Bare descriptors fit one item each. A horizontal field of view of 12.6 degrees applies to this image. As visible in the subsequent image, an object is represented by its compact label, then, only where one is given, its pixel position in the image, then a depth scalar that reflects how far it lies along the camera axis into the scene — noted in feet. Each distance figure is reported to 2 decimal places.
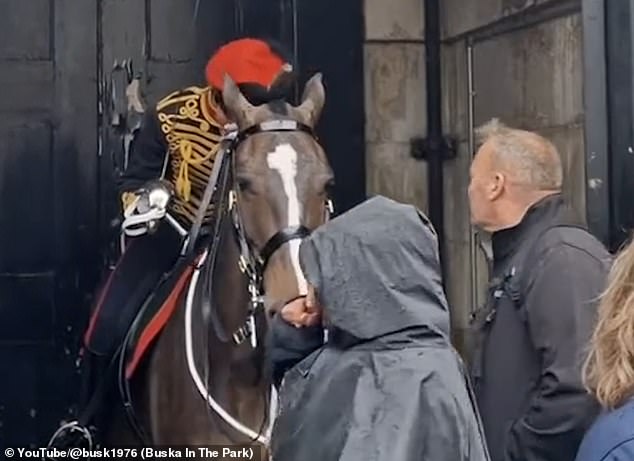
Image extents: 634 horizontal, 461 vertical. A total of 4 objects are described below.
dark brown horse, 27.26
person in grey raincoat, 16.14
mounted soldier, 32.52
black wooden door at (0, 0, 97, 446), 40.79
